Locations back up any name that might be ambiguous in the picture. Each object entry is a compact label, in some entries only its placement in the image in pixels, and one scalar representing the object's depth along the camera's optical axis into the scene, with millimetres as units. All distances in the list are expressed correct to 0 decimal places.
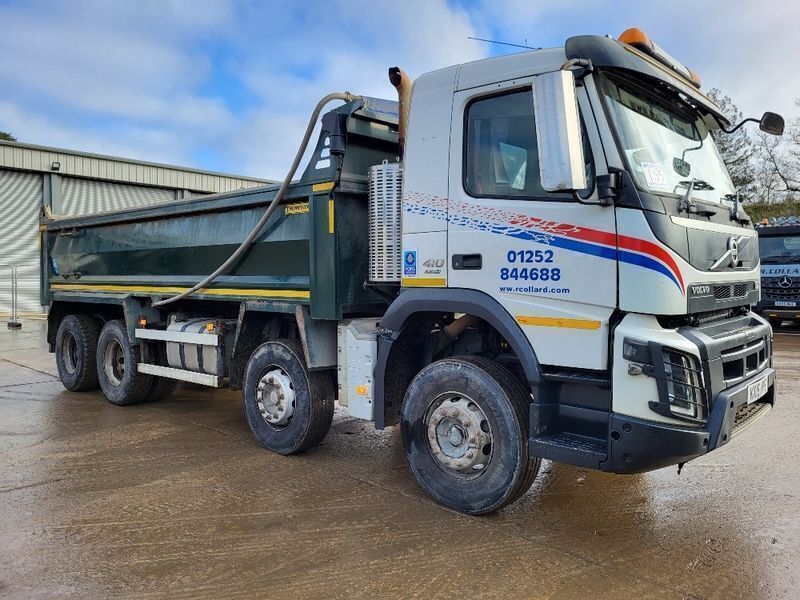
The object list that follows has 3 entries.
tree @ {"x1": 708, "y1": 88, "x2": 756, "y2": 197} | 25648
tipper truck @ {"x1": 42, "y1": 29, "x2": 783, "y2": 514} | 3529
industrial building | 21047
